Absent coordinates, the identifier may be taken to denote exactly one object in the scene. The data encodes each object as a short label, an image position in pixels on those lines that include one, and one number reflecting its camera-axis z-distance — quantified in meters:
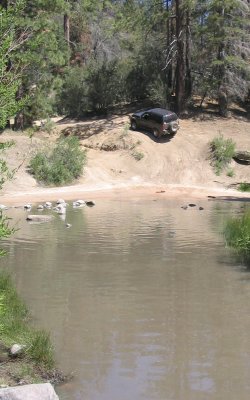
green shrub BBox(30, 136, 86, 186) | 30.08
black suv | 36.06
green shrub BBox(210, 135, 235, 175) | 34.66
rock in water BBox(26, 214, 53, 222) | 20.64
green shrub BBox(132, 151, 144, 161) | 34.69
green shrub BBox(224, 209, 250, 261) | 13.94
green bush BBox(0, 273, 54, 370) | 7.55
